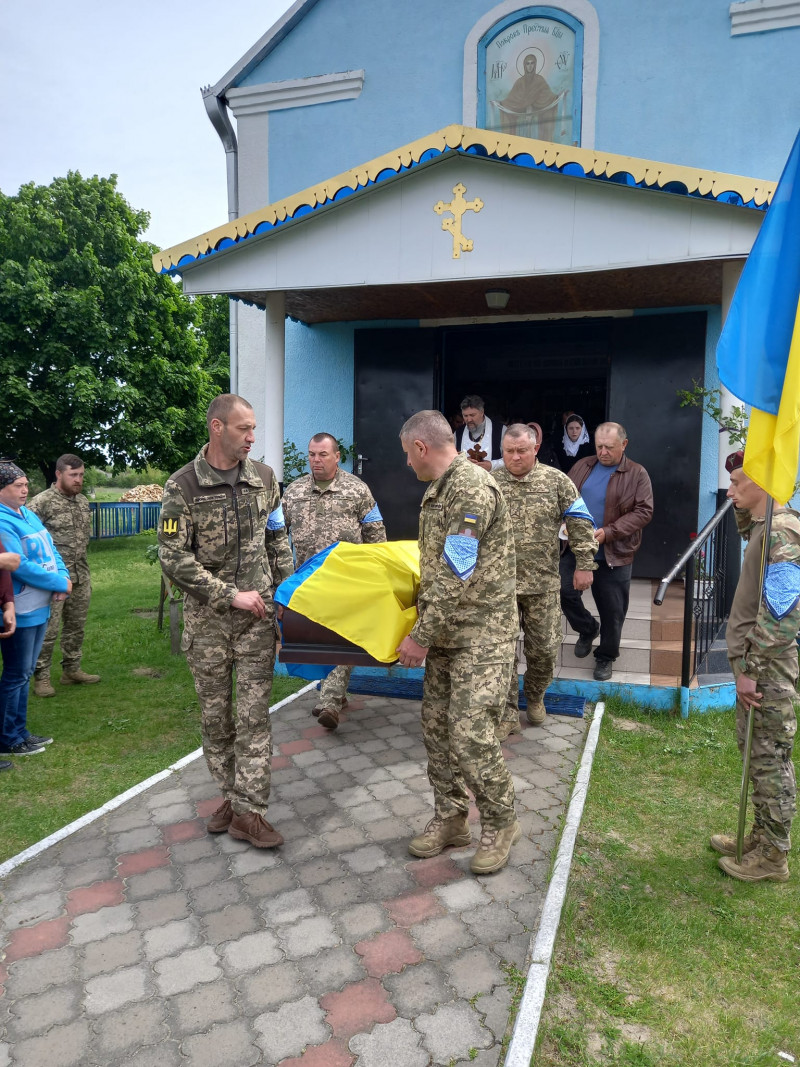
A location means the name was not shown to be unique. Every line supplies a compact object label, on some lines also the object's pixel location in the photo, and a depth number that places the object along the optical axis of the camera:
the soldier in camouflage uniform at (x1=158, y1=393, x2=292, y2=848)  3.36
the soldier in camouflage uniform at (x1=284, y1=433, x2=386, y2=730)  5.04
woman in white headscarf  8.63
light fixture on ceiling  7.06
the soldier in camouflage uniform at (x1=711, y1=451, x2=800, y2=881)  3.10
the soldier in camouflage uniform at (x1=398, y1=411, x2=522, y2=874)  3.10
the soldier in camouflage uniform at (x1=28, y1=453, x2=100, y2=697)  6.43
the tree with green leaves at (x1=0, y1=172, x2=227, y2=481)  16.94
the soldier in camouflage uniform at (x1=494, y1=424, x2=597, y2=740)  4.84
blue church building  5.79
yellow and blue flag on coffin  3.37
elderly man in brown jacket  5.52
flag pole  3.12
